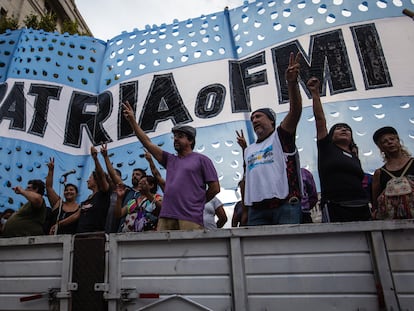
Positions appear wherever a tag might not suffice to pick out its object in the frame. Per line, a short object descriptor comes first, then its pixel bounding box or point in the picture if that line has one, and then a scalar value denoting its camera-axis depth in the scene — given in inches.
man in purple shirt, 94.0
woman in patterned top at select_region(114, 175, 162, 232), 118.5
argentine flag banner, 160.9
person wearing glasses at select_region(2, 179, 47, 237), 115.0
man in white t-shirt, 88.8
